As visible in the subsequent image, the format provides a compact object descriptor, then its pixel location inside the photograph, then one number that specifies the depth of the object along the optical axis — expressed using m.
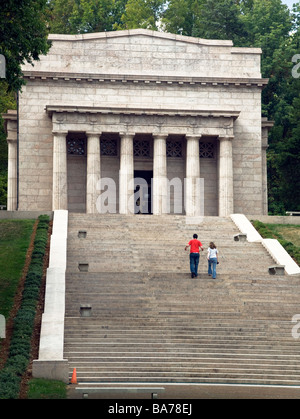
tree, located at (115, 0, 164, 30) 83.25
